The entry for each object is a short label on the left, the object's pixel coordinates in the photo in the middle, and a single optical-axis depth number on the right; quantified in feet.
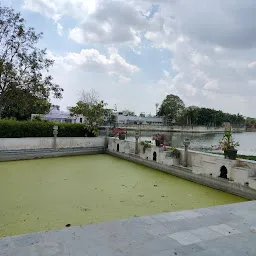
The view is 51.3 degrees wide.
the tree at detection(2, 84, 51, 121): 44.88
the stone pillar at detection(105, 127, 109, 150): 39.40
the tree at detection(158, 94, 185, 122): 200.64
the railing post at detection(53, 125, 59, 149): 36.06
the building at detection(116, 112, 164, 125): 205.36
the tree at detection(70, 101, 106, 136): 40.37
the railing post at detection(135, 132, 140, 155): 31.30
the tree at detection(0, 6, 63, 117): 42.86
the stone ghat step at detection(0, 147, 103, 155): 31.71
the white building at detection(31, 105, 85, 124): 62.43
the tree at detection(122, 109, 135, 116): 234.79
